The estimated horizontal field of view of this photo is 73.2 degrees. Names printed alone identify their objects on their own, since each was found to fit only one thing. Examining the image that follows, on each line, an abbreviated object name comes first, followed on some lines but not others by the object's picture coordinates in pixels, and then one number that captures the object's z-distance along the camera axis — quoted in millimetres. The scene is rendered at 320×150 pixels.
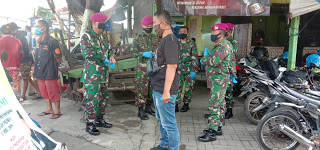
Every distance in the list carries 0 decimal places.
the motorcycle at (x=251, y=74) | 4024
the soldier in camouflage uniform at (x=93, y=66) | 3293
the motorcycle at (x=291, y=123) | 2760
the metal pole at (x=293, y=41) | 4625
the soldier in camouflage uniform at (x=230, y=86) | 3883
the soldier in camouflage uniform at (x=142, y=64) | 4152
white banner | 1353
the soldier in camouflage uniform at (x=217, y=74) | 3154
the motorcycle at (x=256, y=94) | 3859
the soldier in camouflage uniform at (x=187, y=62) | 4426
